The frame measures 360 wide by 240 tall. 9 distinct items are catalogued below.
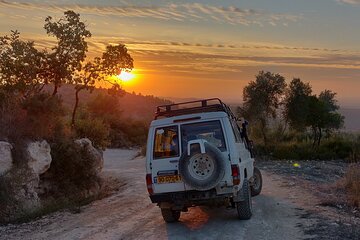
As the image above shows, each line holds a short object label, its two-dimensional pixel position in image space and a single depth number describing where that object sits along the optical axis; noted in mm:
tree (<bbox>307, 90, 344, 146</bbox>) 38531
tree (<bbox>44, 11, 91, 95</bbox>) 23359
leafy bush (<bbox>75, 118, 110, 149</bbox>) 25891
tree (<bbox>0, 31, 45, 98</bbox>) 21219
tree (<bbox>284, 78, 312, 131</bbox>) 37531
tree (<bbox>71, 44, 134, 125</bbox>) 25891
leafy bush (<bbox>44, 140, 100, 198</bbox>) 18016
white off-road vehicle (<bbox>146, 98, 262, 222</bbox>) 10438
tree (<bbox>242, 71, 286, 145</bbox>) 37156
